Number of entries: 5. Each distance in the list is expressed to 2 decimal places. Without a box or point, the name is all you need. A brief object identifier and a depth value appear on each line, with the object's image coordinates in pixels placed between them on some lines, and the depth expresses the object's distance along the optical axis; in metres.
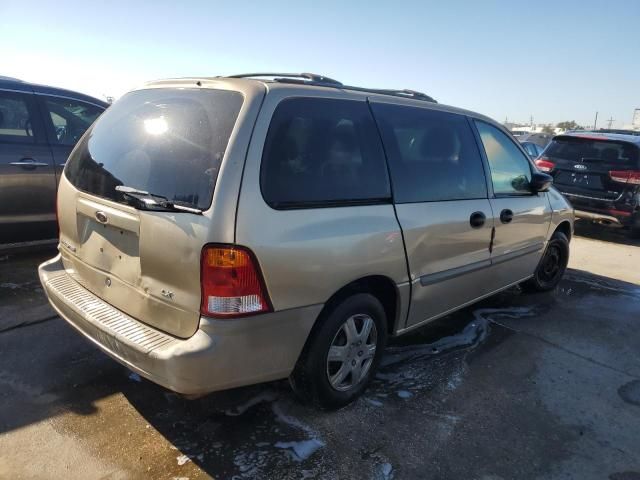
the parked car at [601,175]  7.71
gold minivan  2.22
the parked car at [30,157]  4.67
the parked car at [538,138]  24.93
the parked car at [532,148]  15.34
